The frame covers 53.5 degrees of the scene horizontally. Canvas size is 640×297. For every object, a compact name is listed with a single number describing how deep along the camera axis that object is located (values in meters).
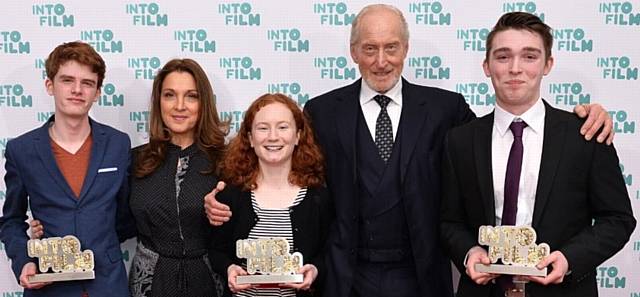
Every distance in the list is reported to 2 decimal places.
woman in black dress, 2.41
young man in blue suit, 2.36
